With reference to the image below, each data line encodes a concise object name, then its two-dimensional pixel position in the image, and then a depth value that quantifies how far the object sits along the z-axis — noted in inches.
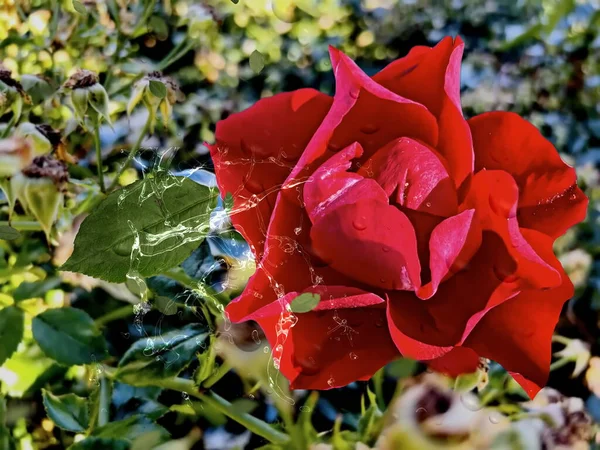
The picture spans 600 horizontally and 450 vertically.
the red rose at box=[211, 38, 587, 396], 8.0
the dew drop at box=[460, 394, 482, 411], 10.7
